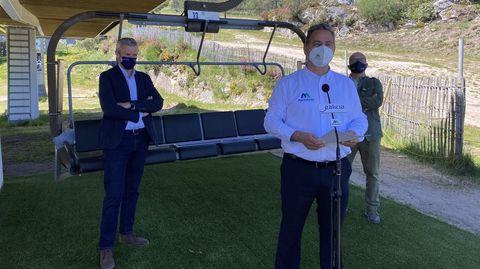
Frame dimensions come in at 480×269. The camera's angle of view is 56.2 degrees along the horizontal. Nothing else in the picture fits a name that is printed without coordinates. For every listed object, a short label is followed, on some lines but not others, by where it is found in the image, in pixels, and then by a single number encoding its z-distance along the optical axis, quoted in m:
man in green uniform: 4.27
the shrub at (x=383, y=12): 44.66
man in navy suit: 3.17
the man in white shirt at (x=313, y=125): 2.51
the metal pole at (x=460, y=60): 6.80
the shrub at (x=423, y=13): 42.38
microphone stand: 2.47
